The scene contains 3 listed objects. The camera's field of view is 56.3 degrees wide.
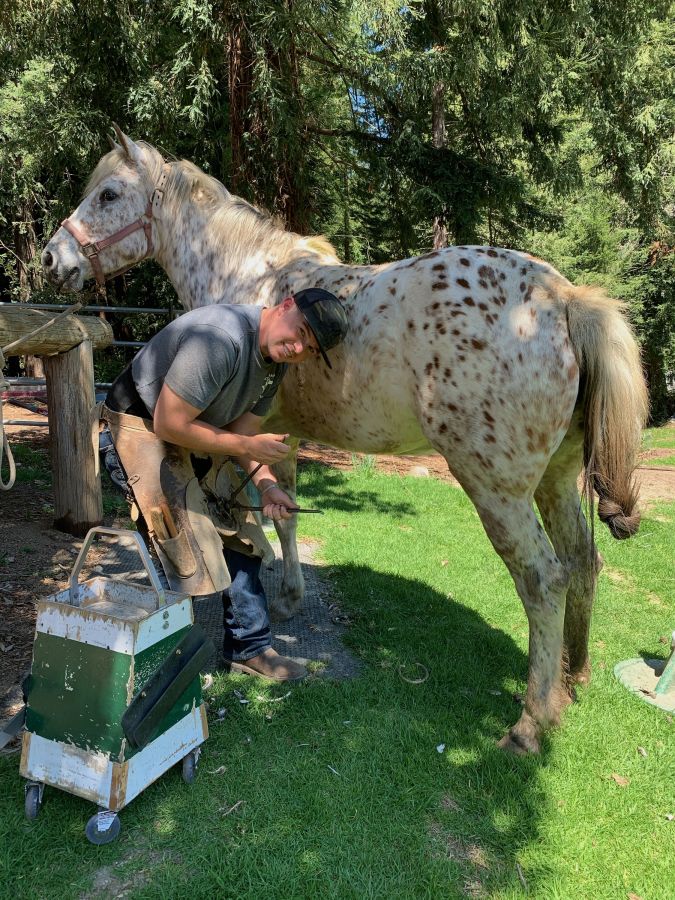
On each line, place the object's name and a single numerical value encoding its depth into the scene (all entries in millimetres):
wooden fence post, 4812
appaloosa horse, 2557
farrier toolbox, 2062
